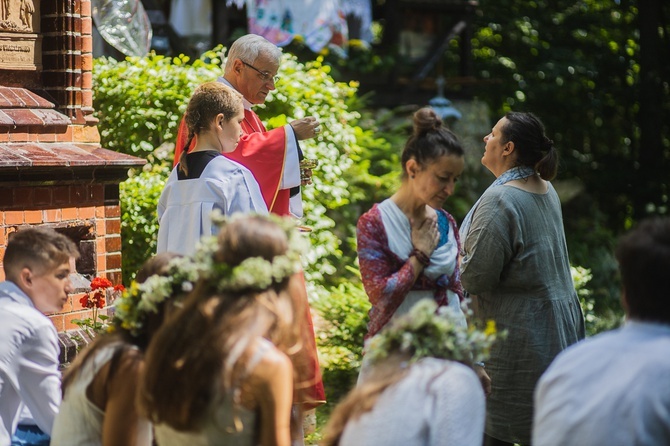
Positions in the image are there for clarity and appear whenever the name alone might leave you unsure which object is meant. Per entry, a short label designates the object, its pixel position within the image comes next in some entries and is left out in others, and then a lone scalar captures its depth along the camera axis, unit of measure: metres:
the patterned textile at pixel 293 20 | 22.83
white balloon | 16.45
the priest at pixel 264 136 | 10.27
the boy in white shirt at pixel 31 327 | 7.38
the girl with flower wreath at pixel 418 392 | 5.65
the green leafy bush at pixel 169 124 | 14.81
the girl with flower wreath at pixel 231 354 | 5.95
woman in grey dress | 9.18
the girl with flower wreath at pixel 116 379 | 6.54
